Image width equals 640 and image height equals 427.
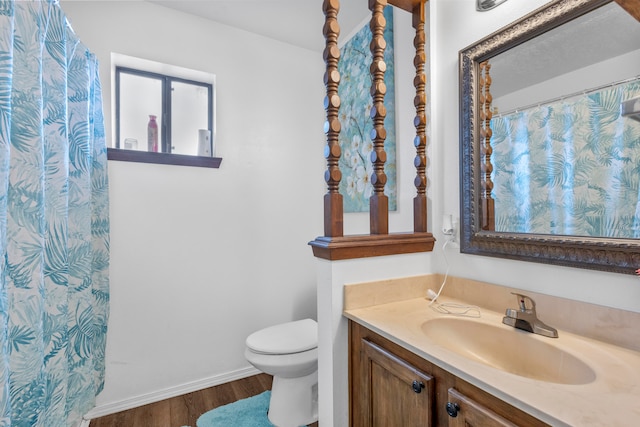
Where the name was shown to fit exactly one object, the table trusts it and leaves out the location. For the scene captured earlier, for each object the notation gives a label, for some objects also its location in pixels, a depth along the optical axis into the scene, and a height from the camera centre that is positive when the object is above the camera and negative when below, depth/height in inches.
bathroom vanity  22.7 -14.8
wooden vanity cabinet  25.7 -18.9
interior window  76.0 +27.5
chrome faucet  34.4 -13.1
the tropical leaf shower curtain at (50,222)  31.9 -0.9
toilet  59.4 -31.5
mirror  32.2 +9.3
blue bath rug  63.1 -44.5
